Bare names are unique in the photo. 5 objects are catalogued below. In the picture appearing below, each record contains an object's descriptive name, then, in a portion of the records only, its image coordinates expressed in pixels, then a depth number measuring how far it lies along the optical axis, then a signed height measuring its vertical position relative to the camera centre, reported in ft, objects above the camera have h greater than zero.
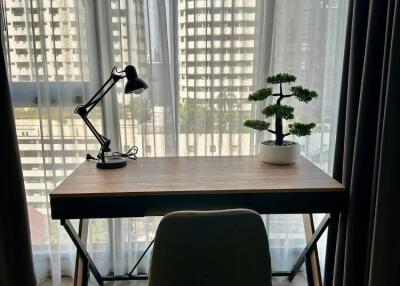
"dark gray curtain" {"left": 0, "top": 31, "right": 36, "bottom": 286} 5.10 -2.28
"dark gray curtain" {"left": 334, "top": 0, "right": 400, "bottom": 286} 3.75 -1.00
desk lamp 4.98 -0.89
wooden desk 4.23 -1.60
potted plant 5.26 -0.93
